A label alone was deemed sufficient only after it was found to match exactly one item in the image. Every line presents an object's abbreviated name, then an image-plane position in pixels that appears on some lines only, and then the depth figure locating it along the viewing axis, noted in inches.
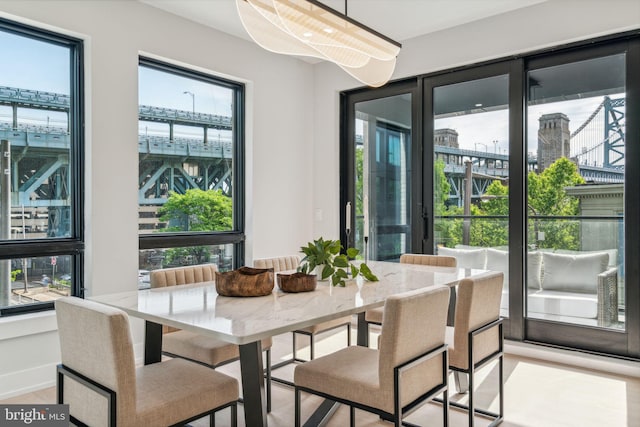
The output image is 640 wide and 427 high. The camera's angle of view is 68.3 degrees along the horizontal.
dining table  63.1
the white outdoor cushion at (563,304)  136.3
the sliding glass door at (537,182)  131.4
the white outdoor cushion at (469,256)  156.6
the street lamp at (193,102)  161.6
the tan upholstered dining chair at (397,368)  66.9
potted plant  94.3
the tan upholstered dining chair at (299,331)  115.9
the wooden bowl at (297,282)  87.7
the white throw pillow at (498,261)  150.9
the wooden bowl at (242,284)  83.9
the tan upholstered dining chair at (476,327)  86.0
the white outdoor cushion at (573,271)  135.6
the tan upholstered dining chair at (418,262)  126.1
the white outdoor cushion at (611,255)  132.0
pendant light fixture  82.2
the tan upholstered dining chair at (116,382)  58.5
